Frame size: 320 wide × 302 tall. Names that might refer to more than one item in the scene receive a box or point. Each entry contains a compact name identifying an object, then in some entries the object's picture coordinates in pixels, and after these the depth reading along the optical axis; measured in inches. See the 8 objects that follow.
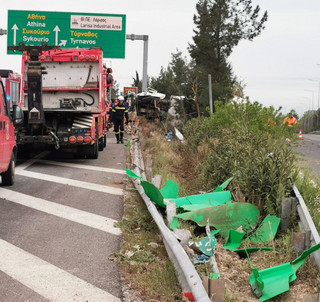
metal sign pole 1127.0
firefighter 849.5
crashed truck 1401.3
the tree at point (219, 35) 1622.8
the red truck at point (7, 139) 382.0
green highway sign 1068.5
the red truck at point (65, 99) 560.1
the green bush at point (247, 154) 279.7
